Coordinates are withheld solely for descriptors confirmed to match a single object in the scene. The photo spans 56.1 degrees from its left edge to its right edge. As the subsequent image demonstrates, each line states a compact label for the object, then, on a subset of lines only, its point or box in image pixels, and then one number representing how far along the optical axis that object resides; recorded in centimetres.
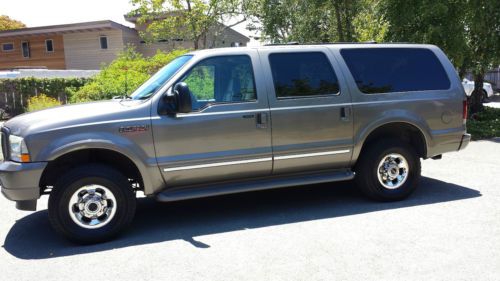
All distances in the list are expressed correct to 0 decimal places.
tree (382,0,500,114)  1196
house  3322
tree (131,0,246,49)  2797
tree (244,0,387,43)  1533
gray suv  477
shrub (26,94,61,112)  1457
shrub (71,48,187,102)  1315
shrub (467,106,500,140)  1123
